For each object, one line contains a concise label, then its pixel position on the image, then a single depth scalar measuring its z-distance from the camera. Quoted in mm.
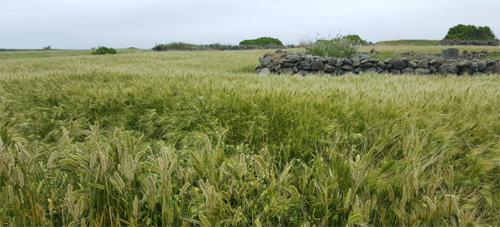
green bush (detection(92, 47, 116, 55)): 22188
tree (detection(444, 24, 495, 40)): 27703
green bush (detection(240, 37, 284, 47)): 32528
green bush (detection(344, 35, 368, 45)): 28120
